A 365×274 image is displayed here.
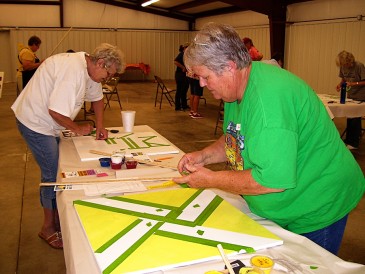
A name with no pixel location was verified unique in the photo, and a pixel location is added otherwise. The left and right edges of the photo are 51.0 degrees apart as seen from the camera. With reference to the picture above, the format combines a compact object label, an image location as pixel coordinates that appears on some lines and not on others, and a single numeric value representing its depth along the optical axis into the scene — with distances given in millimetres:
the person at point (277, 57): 6738
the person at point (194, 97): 7512
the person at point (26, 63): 6910
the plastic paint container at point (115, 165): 1947
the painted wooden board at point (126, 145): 2256
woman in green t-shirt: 1093
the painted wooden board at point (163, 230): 1101
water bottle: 4707
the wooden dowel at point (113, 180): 1702
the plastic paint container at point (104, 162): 1985
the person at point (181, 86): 7812
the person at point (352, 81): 5173
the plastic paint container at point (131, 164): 1958
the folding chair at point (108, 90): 7533
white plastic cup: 2770
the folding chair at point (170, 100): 9242
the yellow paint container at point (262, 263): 951
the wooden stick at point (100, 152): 2169
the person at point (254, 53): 6205
